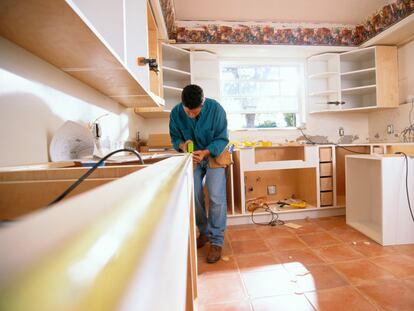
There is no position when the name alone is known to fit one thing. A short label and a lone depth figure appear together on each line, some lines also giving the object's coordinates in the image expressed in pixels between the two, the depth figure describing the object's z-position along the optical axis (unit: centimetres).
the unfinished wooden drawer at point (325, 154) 234
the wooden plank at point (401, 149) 198
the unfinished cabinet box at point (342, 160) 270
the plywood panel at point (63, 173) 51
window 307
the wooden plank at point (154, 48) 203
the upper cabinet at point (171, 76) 243
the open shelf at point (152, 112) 229
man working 157
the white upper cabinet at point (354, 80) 267
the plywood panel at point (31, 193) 46
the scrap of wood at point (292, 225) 209
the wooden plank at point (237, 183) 226
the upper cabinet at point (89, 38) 58
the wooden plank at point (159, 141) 235
